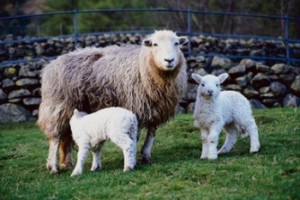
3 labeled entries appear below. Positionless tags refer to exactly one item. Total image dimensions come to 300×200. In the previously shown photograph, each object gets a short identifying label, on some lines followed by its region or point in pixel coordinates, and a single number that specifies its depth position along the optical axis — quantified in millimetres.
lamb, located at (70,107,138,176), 7305
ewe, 8094
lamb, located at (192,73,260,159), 7816
